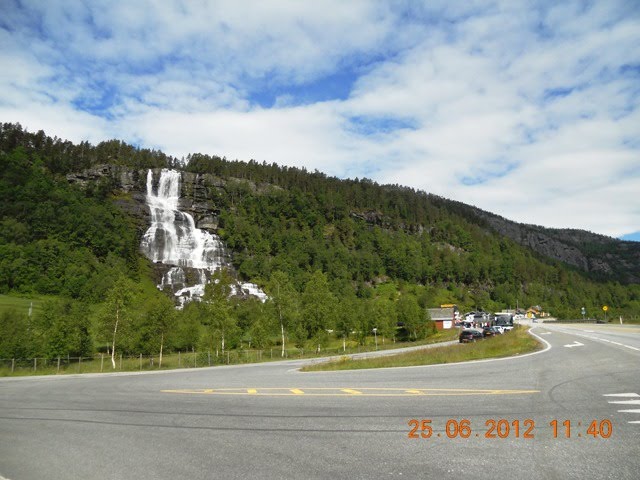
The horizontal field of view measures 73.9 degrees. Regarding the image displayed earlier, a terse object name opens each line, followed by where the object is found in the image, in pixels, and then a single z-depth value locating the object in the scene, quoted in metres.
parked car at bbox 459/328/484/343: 49.25
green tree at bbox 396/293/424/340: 84.44
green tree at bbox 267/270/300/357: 57.28
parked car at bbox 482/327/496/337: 54.33
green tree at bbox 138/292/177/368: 49.50
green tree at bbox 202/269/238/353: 45.66
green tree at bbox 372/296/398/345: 76.31
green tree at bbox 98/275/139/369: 46.22
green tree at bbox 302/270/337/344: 57.97
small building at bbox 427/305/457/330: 110.69
